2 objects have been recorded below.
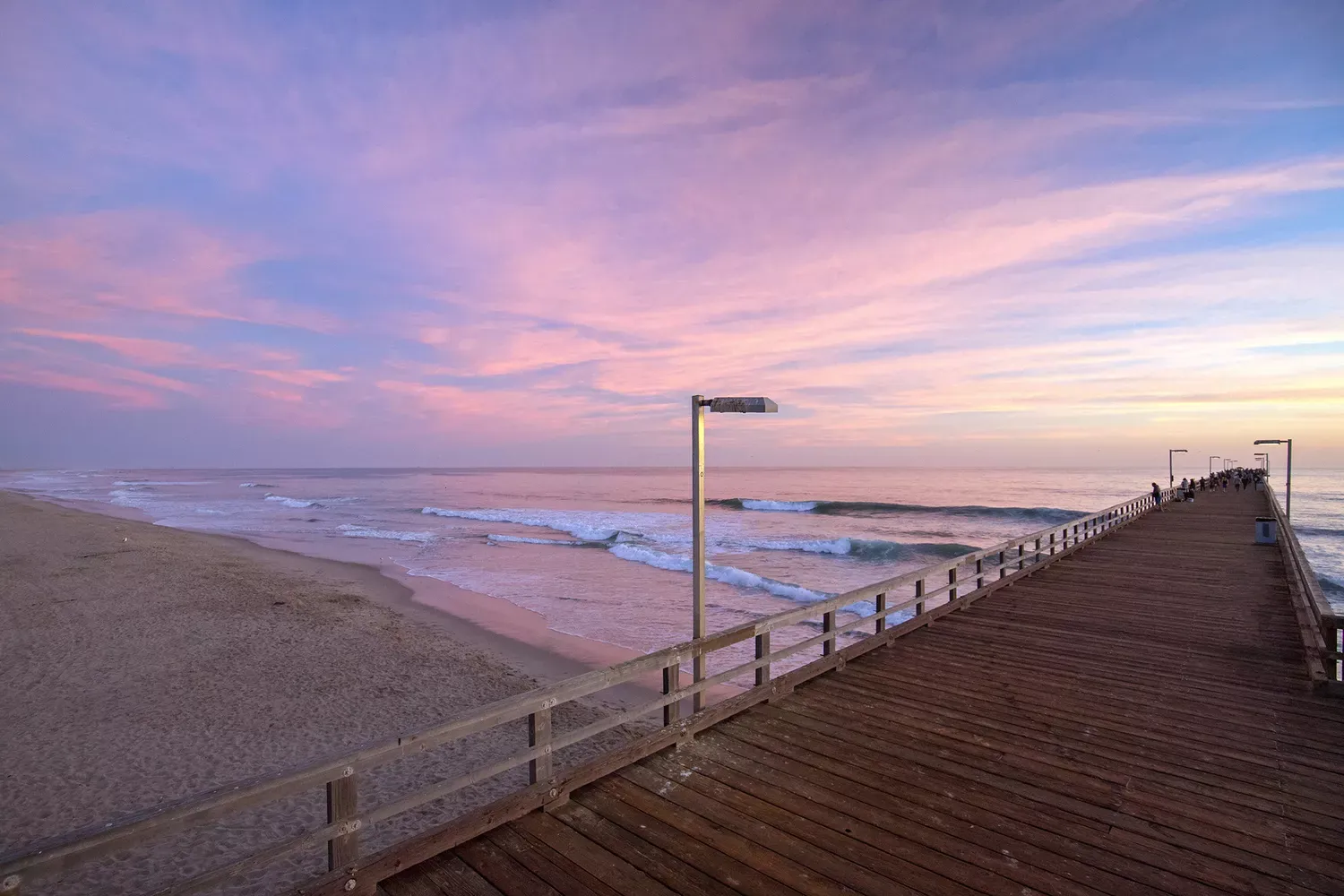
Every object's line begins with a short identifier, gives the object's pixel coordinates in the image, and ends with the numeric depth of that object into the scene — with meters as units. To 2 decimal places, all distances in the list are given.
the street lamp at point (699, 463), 5.31
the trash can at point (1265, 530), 18.27
